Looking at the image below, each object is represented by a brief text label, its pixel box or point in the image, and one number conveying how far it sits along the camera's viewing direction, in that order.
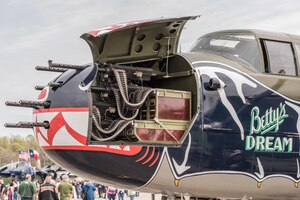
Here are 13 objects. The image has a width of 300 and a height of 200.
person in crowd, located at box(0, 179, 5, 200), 30.98
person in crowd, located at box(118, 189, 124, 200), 31.08
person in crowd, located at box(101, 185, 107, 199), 43.14
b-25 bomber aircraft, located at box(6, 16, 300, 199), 8.05
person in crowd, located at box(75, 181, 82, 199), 45.12
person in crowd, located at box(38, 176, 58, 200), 16.05
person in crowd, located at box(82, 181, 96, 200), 19.78
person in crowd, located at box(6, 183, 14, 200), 29.49
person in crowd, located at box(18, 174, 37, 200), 18.45
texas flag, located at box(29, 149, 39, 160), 32.30
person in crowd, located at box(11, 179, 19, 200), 31.86
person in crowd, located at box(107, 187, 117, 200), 27.98
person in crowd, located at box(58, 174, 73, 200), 17.97
